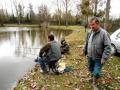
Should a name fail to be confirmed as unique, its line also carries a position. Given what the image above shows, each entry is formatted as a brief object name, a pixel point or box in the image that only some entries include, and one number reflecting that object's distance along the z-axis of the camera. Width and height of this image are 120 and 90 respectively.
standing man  2.48
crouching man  3.44
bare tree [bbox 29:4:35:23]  30.71
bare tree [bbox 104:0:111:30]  6.71
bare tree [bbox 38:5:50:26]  29.97
